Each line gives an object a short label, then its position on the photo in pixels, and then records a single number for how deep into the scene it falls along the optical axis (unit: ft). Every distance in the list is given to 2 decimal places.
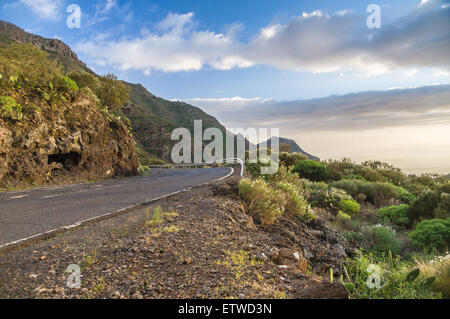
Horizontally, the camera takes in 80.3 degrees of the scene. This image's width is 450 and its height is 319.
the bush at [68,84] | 45.50
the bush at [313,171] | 62.59
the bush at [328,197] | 36.86
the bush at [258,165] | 43.96
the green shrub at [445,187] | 38.10
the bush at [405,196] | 43.88
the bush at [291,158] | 71.97
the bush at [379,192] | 44.01
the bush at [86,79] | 81.56
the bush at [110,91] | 87.40
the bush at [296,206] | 25.46
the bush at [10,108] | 34.62
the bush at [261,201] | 21.25
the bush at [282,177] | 38.76
